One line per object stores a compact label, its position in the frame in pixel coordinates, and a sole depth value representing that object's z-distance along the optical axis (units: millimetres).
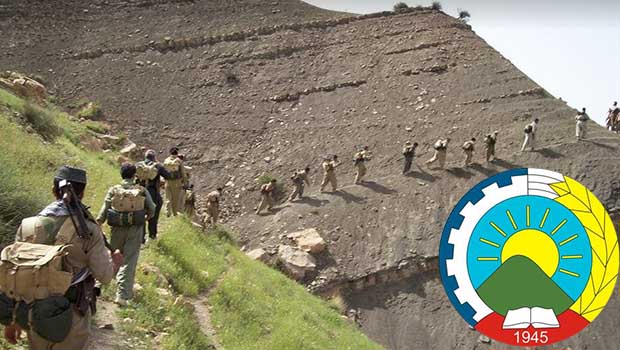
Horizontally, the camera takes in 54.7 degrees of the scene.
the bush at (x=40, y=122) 14516
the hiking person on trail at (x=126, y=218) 6637
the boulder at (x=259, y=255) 17109
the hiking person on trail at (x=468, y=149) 20903
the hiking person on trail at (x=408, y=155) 21406
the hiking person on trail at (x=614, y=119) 24547
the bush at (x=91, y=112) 26391
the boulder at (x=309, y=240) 18203
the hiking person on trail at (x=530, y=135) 21344
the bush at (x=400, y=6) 34931
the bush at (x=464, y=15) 38634
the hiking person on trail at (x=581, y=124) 21875
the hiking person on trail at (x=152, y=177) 8789
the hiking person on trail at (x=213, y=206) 16328
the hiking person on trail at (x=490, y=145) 20781
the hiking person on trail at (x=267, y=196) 20484
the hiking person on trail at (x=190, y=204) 14438
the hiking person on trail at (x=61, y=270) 4039
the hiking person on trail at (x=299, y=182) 20859
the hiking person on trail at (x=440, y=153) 21094
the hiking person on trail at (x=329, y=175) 20594
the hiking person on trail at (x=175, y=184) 11180
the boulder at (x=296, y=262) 17359
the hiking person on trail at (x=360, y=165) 21178
